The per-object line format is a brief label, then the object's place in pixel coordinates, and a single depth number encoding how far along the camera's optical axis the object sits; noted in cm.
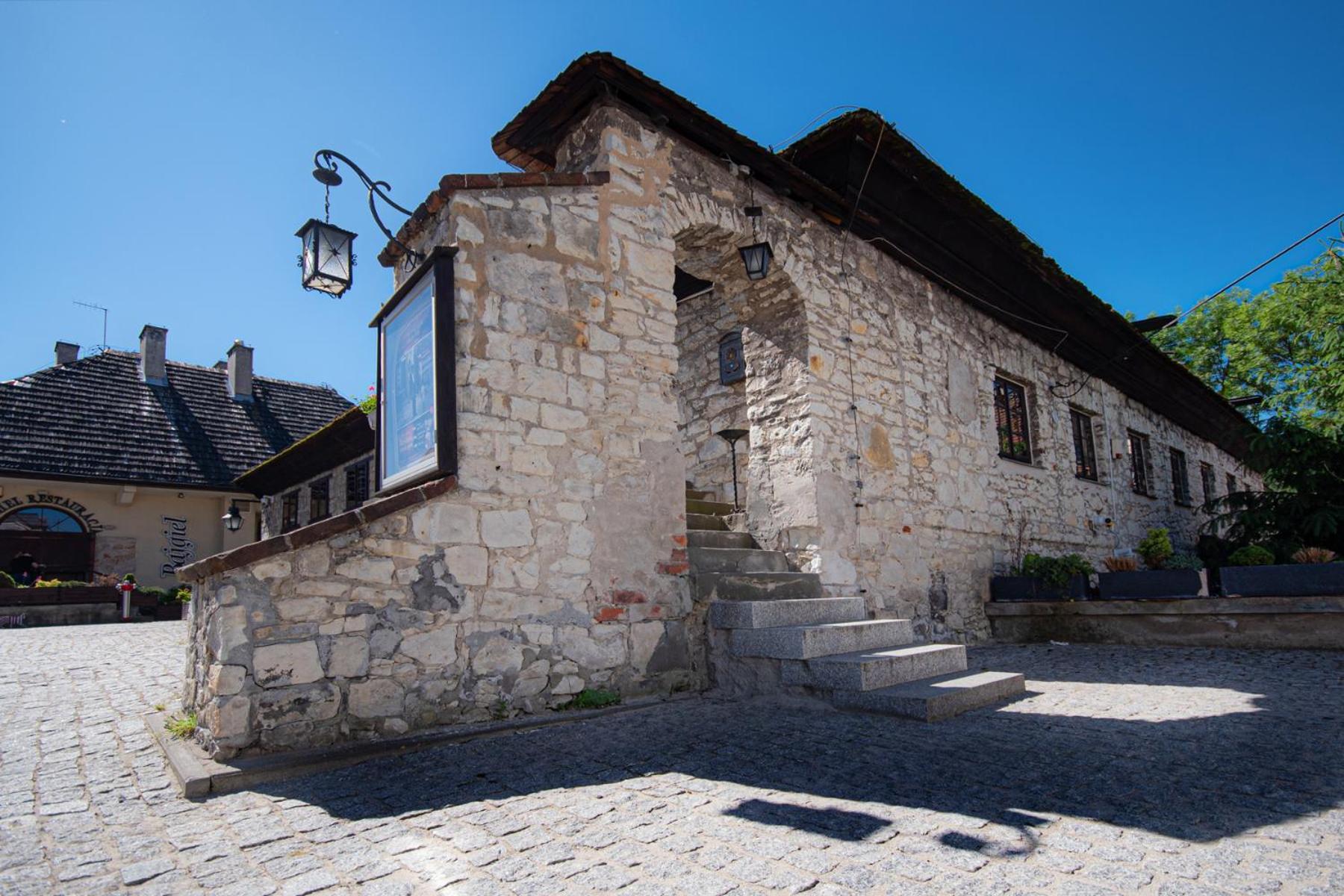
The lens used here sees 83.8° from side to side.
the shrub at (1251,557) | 827
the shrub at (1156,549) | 1025
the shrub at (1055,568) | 807
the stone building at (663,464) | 382
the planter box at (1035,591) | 807
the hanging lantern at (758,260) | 610
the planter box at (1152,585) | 737
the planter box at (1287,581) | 653
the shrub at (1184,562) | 1083
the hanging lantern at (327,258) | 490
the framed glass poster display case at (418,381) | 430
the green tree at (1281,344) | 1066
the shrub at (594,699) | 446
